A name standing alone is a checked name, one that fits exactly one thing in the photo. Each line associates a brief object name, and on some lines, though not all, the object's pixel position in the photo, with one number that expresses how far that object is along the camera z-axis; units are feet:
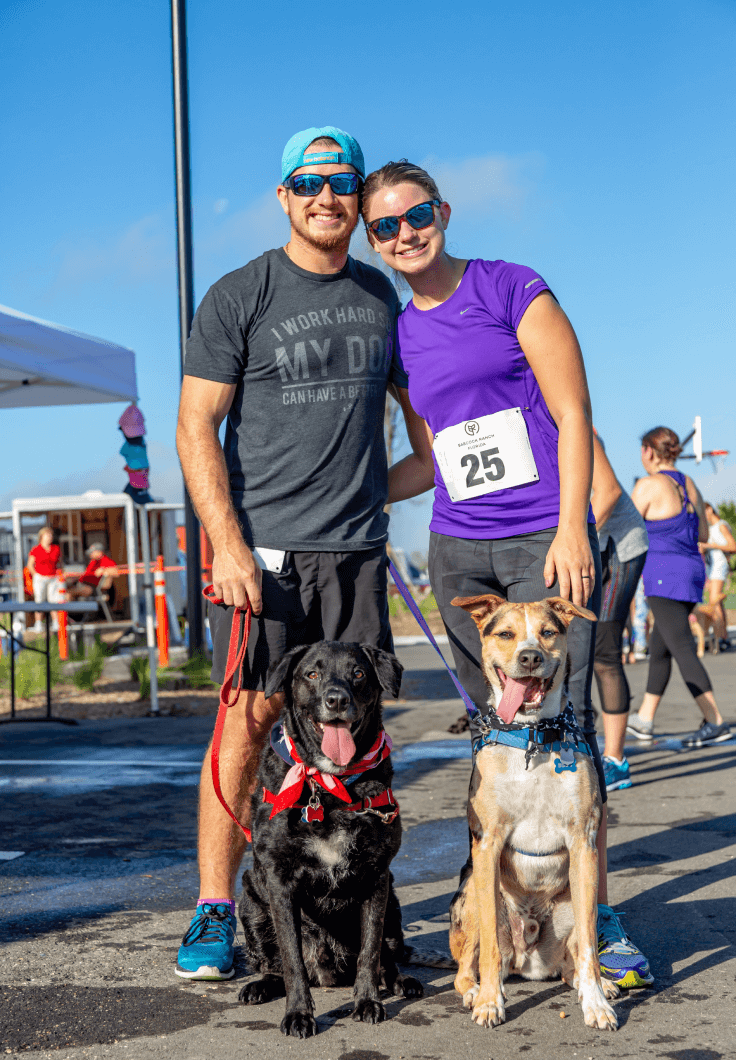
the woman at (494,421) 9.73
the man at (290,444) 10.44
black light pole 34.73
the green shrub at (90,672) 35.14
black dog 8.99
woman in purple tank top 22.59
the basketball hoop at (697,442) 101.50
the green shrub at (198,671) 34.99
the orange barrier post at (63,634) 45.75
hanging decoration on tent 29.73
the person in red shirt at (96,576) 56.63
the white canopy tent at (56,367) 24.21
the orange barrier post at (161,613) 41.73
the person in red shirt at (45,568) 51.80
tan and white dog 8.77
